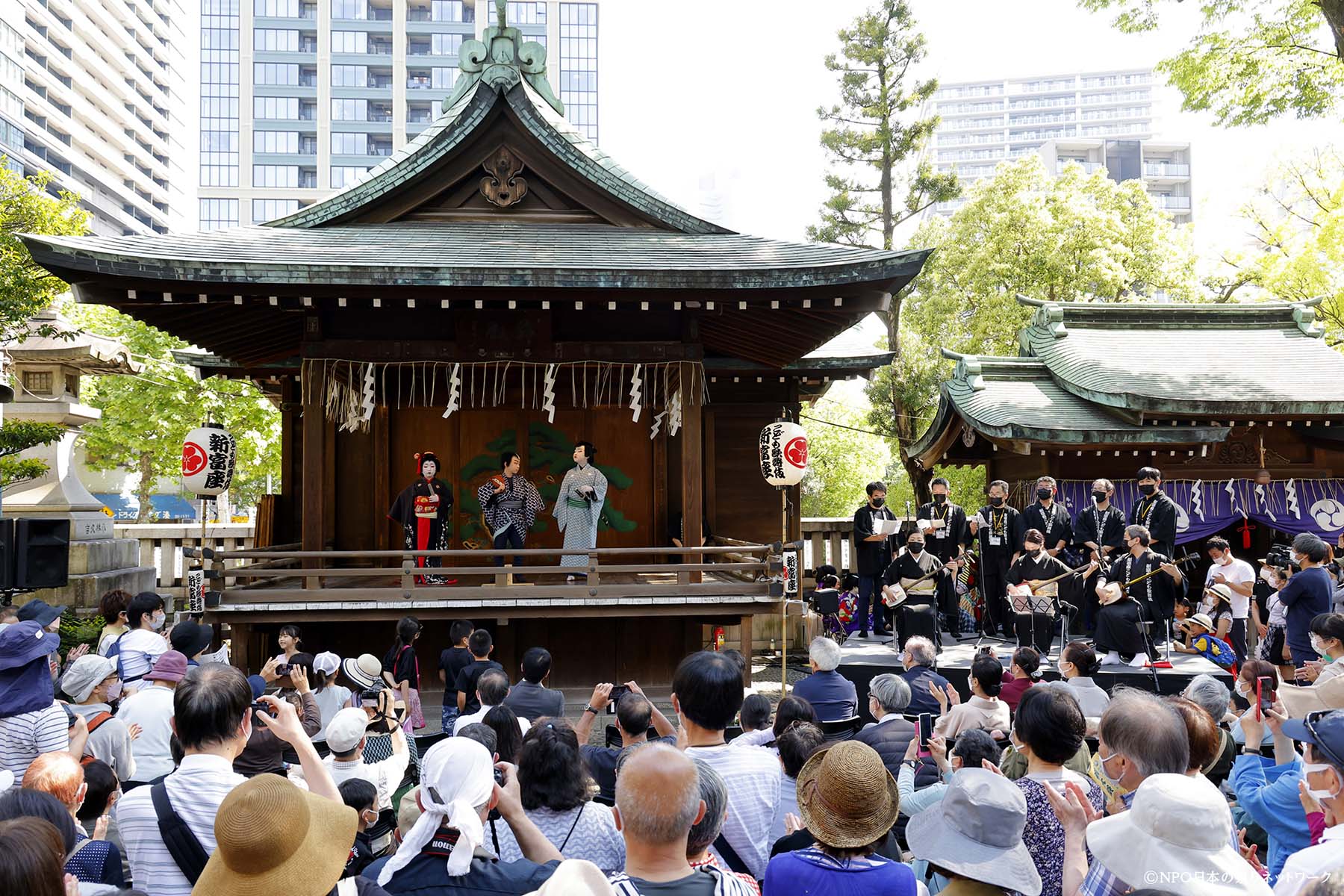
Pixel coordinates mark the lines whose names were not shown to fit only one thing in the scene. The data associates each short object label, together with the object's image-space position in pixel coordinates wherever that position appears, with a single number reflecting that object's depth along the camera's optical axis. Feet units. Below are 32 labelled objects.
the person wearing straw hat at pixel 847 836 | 8.45
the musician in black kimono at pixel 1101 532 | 36.09
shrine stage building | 32.45
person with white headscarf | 9.29
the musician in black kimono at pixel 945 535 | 39.17
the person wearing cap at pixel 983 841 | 9.09
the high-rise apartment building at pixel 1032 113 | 477.36
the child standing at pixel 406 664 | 25.66
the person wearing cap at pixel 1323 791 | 8.63
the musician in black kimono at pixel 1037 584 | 35.01
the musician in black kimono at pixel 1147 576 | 32.99
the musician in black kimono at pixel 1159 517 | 35.55
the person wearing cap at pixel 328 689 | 20.70
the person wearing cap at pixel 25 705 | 15.33
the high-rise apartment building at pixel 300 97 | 223.10
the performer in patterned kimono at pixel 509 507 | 35.76
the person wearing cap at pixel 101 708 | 15.80
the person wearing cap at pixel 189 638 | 19.84
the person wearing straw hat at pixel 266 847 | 7.81
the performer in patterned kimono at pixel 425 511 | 35.29
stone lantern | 42.42
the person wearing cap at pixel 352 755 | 14.06
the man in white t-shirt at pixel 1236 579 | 32.04
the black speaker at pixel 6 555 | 26.71
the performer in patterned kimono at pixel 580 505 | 35.78
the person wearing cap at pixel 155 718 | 16.25
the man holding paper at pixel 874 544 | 40.06
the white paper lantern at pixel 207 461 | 37.47
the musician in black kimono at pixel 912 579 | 35.58
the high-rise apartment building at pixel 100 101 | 167.43
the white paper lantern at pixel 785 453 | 37.40
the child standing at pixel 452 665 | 24.31
